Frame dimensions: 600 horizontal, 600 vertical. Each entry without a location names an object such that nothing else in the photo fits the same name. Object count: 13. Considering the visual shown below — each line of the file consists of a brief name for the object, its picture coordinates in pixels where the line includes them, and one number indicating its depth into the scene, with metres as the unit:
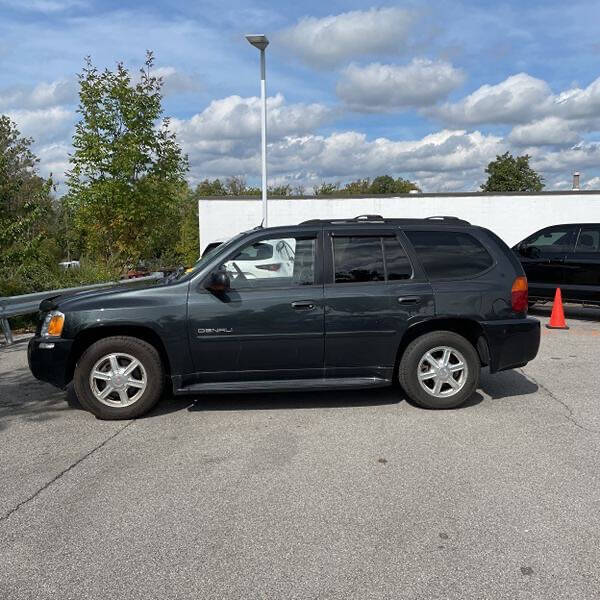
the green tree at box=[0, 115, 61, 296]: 11.23
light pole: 14.20
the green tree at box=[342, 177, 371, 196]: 74.38
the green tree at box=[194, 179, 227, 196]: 68.24
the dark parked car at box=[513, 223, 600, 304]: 10.68
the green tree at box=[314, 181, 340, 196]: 63.66
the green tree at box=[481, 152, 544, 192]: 55.06
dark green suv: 5.08
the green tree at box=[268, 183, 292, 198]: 63.59
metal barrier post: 9.08
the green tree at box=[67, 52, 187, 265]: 14.27
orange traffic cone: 9.98
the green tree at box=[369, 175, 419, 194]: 82.78
